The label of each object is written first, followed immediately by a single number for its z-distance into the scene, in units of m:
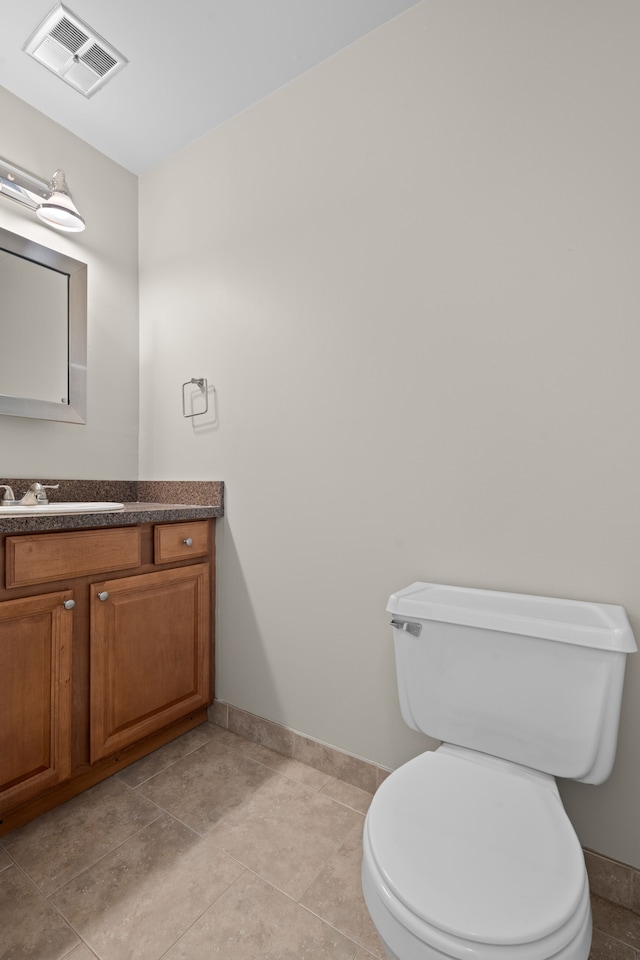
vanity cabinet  1.32
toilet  0.68
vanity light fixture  1.69
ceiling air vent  1.51
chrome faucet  1.67
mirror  1.79
